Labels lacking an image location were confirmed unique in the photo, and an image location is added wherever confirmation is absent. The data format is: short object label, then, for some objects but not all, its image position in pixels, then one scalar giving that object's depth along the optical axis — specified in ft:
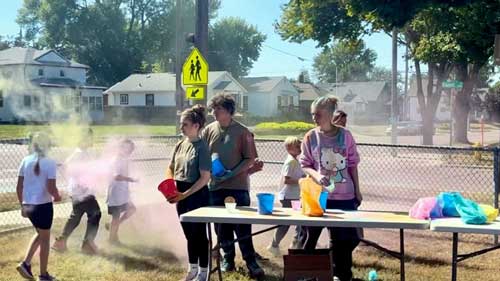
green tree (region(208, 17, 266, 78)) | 247.70
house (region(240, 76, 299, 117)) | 190.70
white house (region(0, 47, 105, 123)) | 58.90
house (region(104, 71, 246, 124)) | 168.96
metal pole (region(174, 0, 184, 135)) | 62.50
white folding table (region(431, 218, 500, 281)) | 13.10
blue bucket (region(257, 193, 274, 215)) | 15.30
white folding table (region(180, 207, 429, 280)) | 13.88
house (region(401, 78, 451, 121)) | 248.52
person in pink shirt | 16.12
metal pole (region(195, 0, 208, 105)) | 26.43
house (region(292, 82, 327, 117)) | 221.07
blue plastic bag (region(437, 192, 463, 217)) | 14.88
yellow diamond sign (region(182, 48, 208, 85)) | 26.71
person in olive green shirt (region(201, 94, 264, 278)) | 17.72
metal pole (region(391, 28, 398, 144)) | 70.85
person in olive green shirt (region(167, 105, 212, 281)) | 16.47
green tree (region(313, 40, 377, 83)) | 364.58
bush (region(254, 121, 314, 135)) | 120.37
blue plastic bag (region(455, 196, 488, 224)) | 13.70
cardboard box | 15.01
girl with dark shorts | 17.29
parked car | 133.76
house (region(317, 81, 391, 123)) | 248.52
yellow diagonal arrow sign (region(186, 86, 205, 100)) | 26.71
